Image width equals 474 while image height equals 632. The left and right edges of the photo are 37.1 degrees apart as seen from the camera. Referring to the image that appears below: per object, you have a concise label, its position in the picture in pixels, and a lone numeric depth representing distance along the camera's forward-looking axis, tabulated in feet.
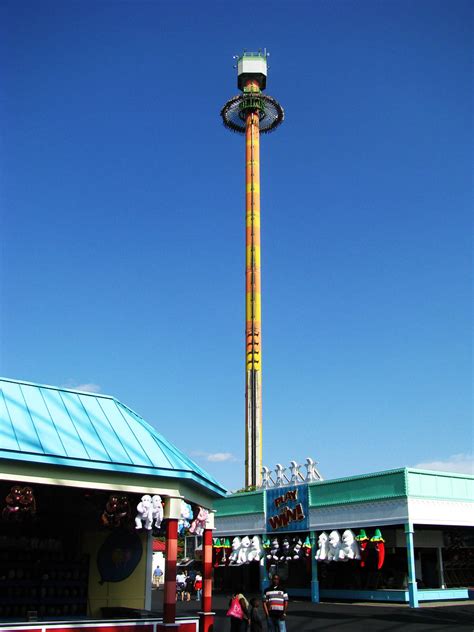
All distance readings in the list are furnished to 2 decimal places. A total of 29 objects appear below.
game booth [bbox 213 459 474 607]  104.17
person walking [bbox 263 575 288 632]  52.44
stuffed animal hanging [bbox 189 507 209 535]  64.49
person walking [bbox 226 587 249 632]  53.21
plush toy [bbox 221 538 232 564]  137.39
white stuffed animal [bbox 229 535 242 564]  132.67
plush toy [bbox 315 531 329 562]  113.39
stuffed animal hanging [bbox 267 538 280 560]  124.38
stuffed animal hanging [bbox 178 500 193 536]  56.39
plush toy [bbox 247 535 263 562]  130.11
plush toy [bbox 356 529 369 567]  106.11
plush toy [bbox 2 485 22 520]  49.44
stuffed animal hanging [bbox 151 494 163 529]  53.72
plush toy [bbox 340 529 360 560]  107.96
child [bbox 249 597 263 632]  50.98
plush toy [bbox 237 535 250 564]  130.93
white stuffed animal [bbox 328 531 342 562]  111.24
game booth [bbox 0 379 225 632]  50.72
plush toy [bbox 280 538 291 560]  121.60
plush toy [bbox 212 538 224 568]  138.82
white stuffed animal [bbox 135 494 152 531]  53.31
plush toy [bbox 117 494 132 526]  54.29
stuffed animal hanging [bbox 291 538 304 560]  119.24
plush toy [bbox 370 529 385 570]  103.60
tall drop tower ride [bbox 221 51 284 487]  182.29
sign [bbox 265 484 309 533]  122.11
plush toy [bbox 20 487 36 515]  49.67
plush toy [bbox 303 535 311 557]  118.01
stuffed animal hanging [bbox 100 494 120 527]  53.78
